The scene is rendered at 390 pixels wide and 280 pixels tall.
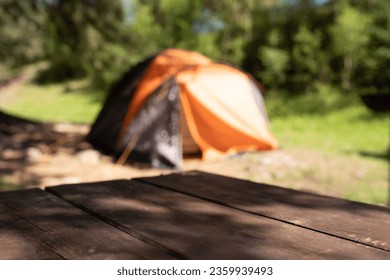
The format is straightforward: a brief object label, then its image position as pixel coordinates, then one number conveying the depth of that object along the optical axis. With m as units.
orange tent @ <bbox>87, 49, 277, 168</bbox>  6.92
